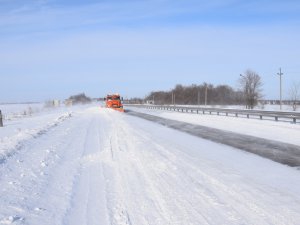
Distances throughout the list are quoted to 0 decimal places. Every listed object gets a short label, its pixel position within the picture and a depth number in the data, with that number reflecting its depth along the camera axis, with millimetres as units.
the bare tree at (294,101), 51003
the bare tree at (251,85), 81706
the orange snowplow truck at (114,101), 65312
